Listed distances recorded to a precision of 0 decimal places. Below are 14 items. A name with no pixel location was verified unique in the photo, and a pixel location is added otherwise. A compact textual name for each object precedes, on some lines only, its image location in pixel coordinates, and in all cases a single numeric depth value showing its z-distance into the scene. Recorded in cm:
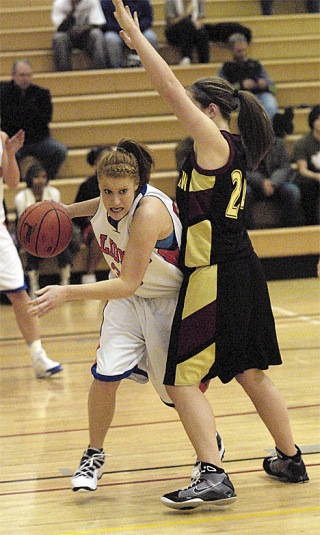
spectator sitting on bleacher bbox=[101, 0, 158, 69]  1807
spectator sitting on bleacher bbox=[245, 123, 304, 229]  1585
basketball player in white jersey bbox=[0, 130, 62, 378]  939
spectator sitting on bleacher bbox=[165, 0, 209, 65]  1848
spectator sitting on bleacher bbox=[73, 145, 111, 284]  1486
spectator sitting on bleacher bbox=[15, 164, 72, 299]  1433
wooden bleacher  1725
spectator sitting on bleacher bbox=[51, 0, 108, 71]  1796
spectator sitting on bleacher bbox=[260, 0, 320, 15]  2024
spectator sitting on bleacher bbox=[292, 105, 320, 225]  1600
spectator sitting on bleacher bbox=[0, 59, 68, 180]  1594
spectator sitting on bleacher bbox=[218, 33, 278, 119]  1708
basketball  611
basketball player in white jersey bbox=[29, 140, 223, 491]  552
